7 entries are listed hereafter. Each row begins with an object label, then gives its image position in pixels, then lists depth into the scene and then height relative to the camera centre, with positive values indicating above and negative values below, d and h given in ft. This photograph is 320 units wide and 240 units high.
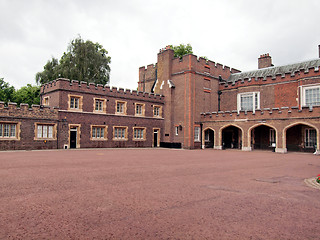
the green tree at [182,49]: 137.18 +42.97
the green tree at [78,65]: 119.44 +30.61
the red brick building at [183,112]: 73.03 +6.27
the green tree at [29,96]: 129.80 +17.21
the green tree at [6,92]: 127.81 +19.49
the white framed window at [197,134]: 94.48 -0.64
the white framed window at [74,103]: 80.12 +8.68
